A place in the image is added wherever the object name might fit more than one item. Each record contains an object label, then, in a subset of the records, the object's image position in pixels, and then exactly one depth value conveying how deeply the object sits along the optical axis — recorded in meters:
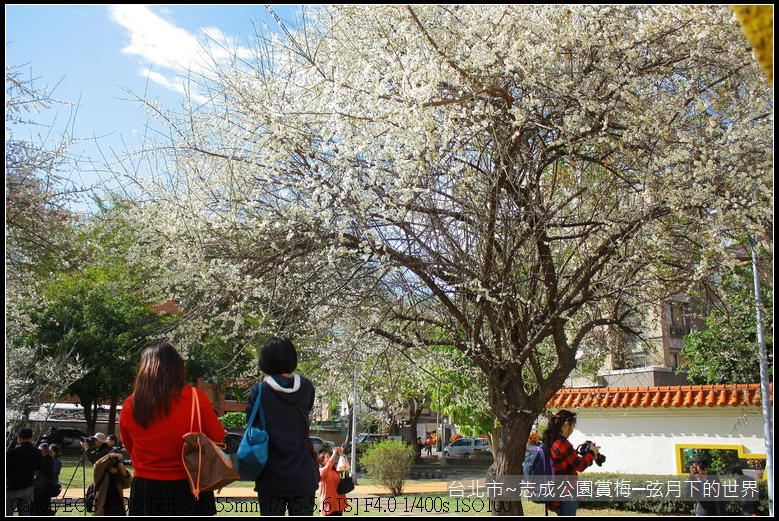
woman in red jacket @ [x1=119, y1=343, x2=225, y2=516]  3.63
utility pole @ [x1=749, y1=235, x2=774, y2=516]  10.73
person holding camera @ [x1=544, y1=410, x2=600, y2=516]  5.62
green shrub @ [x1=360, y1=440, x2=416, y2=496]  18.33
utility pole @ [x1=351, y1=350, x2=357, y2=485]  19.80
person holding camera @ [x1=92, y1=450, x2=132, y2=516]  6.47
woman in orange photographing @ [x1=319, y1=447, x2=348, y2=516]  9.78
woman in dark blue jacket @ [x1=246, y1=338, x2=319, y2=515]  3.68
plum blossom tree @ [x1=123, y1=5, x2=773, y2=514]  6.80
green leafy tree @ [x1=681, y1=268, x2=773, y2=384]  10.58
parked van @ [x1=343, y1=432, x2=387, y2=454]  32.84
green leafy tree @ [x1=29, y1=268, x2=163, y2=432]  27.75
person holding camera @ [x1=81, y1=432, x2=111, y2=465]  7.20
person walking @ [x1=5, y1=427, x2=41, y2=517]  7.14
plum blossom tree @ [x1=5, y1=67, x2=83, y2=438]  8.27
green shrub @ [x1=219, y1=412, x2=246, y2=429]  37.60
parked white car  39.75
